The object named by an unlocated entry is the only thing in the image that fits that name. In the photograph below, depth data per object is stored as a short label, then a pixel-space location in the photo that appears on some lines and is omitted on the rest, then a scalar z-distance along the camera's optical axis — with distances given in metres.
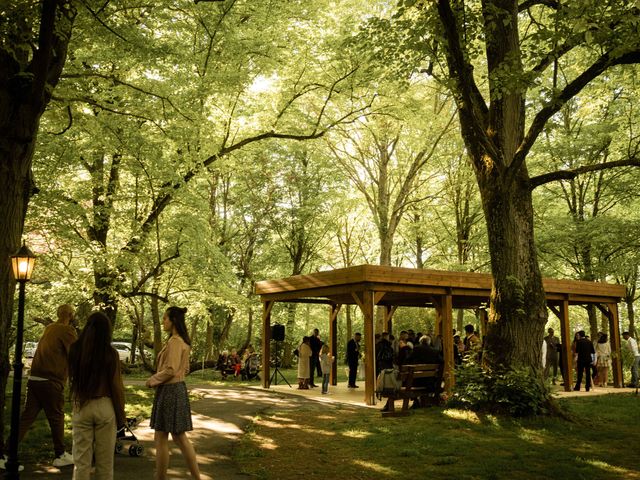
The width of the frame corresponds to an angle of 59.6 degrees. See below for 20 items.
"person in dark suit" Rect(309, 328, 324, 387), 17.72
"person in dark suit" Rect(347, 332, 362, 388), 17.89
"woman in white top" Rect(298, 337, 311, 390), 16.73
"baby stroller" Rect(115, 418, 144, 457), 6.80
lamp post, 5.46
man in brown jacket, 6.24
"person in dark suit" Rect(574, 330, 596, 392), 15.79
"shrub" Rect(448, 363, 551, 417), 9.31
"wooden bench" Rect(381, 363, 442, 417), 10.73
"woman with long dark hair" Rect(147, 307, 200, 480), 5.22
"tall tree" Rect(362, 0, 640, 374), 8.62
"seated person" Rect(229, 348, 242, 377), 22.05
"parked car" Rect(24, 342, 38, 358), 28.70
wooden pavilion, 12.74
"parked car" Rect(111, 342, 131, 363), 33.62
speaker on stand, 17.17
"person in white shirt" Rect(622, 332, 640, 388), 15.83
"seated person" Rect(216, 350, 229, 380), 21.97
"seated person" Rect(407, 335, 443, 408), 11.34
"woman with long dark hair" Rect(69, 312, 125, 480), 4.24
